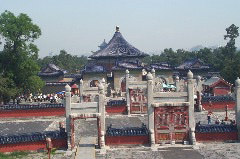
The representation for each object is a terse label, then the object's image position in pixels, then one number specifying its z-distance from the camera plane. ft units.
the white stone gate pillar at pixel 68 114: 65.26
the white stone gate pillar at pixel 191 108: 66.90
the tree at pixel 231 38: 237.45
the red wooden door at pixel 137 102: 108.78
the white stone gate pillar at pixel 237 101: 68.13
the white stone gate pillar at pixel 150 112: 66.54
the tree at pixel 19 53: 117.19
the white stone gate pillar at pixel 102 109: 65.86
